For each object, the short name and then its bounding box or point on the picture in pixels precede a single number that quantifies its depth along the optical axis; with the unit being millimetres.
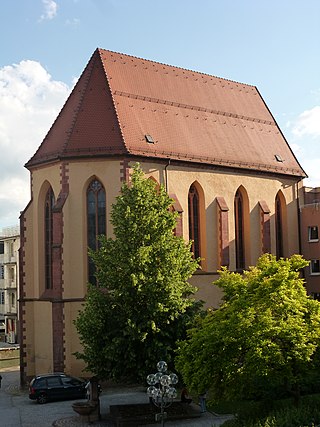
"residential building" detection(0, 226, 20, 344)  67625
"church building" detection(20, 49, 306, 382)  33688
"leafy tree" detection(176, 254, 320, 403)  19891
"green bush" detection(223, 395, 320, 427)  18531
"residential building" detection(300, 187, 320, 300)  41844
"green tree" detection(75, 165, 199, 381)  25219
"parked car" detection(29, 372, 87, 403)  30047
